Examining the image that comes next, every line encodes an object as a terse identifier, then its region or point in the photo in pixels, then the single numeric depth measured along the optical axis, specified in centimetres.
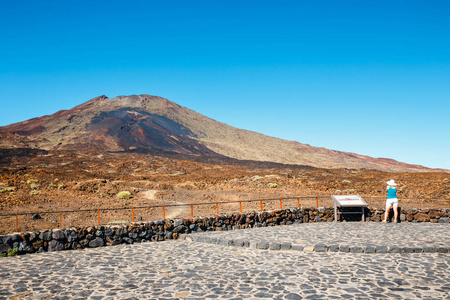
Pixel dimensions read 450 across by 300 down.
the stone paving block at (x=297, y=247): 1097
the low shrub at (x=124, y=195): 3358
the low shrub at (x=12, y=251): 1048
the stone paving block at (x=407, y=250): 1016
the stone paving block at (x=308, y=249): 1081
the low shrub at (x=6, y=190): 3394
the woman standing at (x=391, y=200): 1510
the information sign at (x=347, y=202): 1580
